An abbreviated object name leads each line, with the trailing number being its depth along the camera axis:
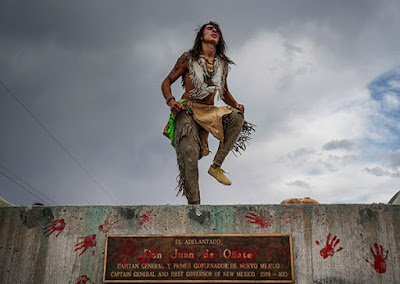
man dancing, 4.96
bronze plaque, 3.90
